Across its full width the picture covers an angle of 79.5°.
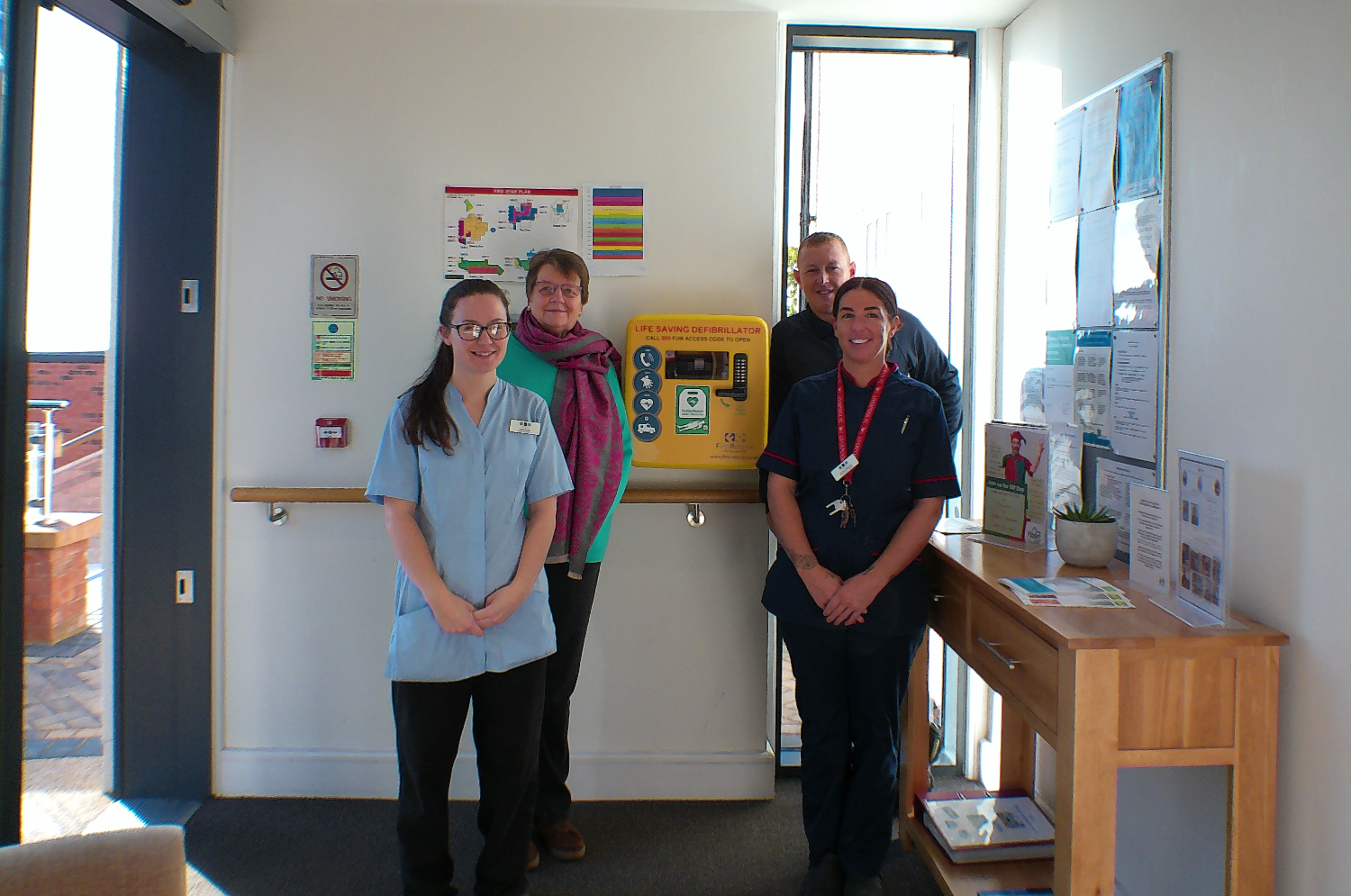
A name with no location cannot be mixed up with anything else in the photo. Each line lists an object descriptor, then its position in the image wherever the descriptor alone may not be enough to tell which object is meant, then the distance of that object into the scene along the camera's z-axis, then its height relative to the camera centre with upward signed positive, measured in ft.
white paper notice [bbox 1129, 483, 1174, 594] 5.61 -0.69
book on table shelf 7.30 -3.65
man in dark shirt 8.06 +0.93
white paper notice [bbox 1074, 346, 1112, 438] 7.10 +0.45
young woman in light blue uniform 6.17 -1.11
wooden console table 4.94 -1.73
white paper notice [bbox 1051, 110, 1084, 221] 7.58 +2.57
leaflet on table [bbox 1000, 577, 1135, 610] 5.54 -1.10
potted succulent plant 6.44 -0.80
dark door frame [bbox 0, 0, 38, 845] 6.68 +0.47
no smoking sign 8.76 +1.47
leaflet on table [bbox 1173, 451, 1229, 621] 5.02 -0.60
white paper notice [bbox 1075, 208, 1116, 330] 7.07 +1.50
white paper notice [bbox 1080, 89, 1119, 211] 7.04 +2.51
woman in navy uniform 6.67 -1.06
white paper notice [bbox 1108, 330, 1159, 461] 6.48 +0.36
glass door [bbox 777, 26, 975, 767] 9.49 +3.76
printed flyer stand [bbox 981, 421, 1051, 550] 7.06 -0.44
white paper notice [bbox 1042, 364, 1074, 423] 7.61 +0.42
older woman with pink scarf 7.41 -0.15
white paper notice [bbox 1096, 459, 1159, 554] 6.68 -0.42
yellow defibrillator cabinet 8.31 +0.43
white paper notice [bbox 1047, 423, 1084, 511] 7.50 -0.27
